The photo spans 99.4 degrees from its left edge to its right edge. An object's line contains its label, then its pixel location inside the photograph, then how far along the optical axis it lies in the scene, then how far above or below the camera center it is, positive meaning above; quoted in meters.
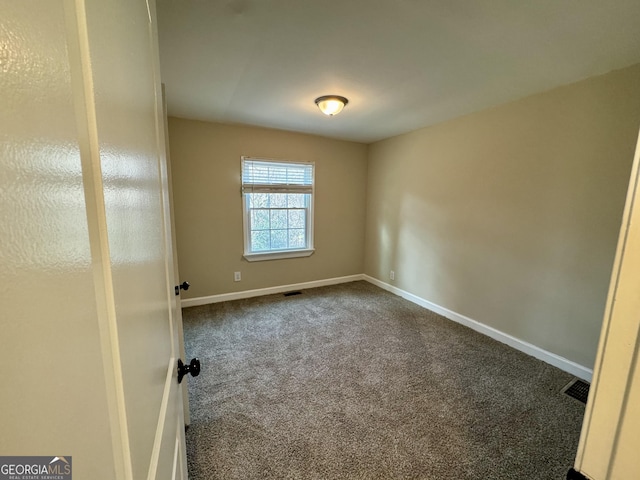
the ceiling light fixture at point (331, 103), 2.39 +0.87
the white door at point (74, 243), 0.18 -0.04
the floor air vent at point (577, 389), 1.91 -1.33
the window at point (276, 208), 3.59 -0.12
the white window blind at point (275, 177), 3.53 +0.31
